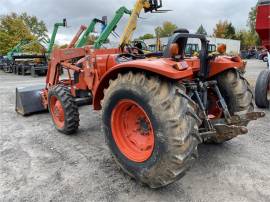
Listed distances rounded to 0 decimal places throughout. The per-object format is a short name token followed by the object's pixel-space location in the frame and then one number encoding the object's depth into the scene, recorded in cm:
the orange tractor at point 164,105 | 204
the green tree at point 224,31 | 4847
